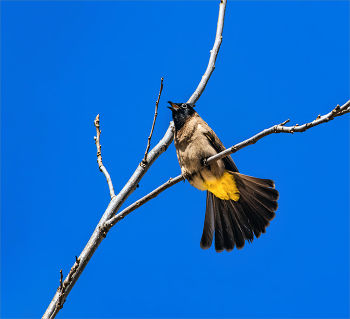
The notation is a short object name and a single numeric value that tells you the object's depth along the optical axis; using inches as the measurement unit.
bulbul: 389.4
